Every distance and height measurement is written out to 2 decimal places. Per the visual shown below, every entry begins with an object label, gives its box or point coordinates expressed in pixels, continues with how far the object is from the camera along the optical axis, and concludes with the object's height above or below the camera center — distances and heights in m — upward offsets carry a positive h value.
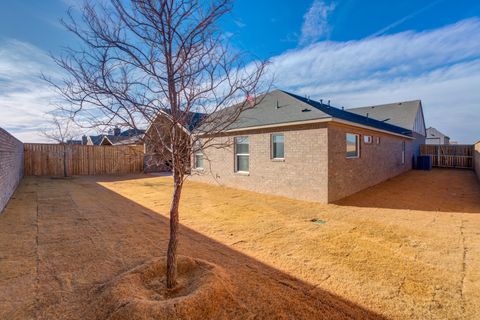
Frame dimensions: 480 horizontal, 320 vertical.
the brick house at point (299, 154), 8.05 +0.20
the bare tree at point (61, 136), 15.99 +1.71
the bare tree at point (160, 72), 2.60 +1.06
